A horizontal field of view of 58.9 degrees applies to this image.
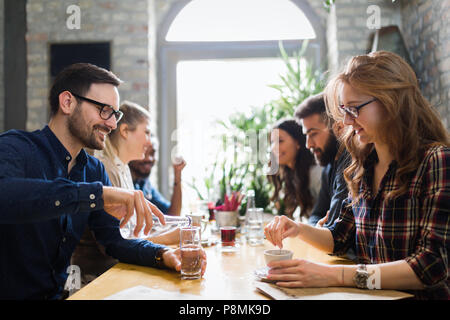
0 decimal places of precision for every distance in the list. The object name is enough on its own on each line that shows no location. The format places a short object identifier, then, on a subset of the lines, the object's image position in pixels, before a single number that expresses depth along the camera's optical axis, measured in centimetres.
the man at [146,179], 297
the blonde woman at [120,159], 201
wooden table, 112
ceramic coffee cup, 123
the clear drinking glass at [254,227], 199
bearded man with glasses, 122
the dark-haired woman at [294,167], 298
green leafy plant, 387
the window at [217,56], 467
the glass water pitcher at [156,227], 151
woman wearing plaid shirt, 115
